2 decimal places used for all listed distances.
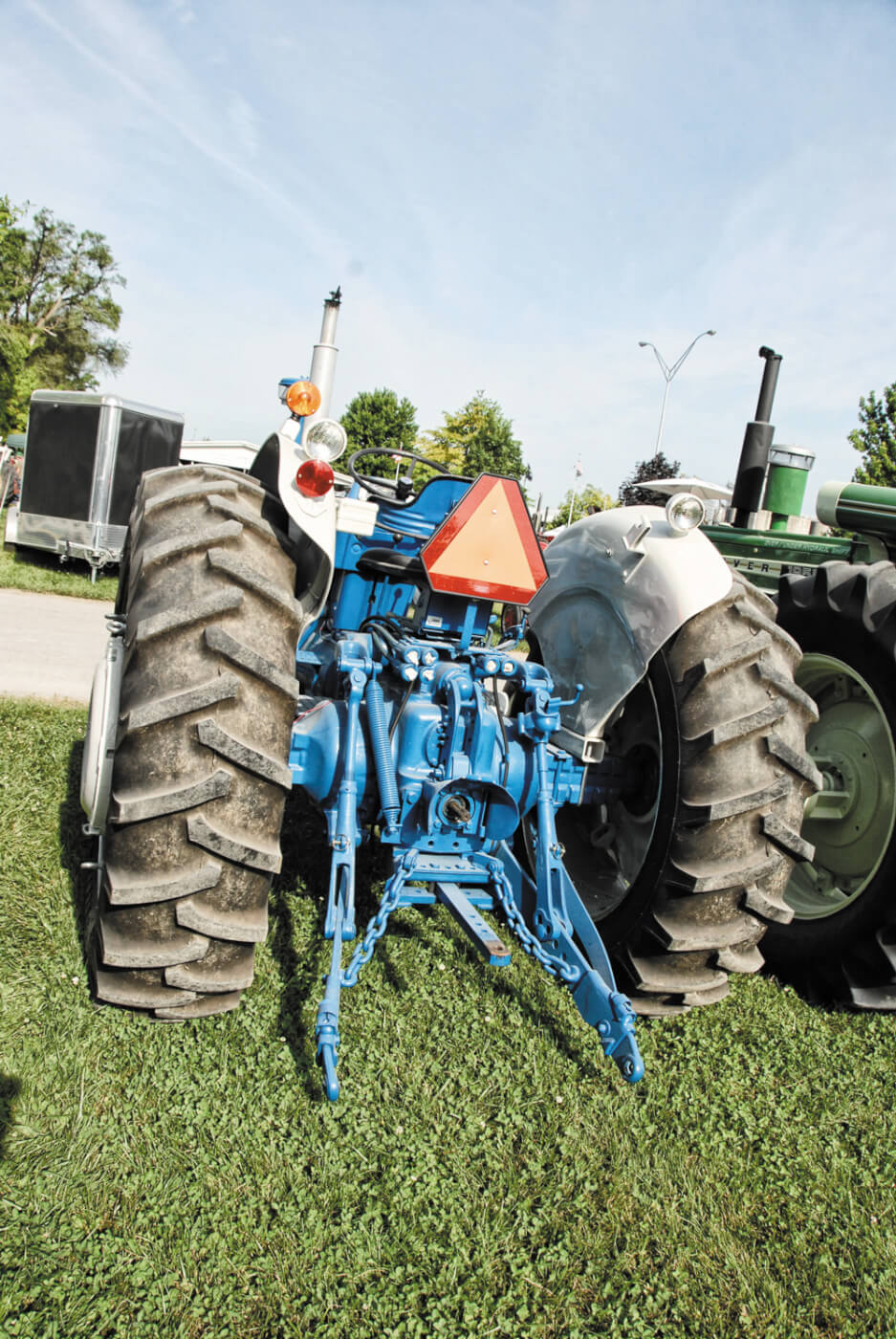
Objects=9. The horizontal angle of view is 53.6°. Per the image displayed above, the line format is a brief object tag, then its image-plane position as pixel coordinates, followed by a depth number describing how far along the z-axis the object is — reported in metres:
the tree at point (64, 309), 43.88
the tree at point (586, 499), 38.19
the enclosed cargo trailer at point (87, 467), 11.44
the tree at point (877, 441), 22.05
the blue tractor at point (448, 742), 2.32
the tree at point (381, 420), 46.38
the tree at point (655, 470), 29.39
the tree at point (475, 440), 36.31
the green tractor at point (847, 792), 3.37
